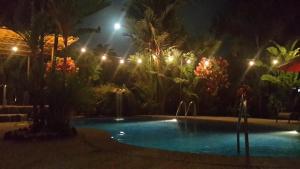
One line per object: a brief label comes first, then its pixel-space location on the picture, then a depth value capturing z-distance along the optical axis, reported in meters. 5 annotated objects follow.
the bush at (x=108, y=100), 11.68
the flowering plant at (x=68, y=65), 11.81
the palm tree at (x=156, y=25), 13.00
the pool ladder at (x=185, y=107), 11.55
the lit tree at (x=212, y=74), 12.11
